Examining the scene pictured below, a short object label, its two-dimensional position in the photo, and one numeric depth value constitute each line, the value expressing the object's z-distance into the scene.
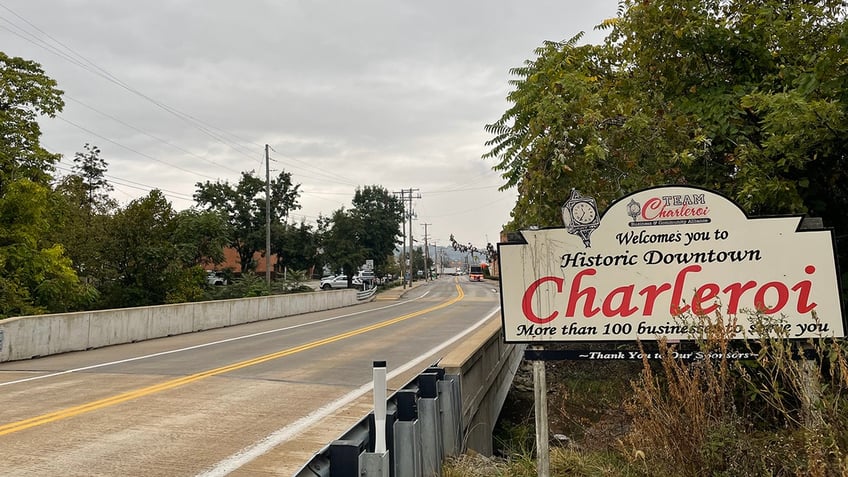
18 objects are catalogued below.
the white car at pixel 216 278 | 60.51
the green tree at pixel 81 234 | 30.43
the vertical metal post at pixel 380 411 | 4.09
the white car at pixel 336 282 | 63.69
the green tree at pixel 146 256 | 30.50
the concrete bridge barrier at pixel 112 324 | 13.30
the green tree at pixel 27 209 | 24.42
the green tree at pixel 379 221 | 72.56
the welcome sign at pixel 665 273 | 4.50
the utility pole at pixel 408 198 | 82.36
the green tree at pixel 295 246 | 59.72
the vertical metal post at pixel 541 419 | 4.46
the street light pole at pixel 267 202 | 40.03
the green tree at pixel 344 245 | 62.25
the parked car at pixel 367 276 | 65.69
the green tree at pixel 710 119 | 6.16
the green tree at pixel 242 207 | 56.88
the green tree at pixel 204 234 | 37.75
